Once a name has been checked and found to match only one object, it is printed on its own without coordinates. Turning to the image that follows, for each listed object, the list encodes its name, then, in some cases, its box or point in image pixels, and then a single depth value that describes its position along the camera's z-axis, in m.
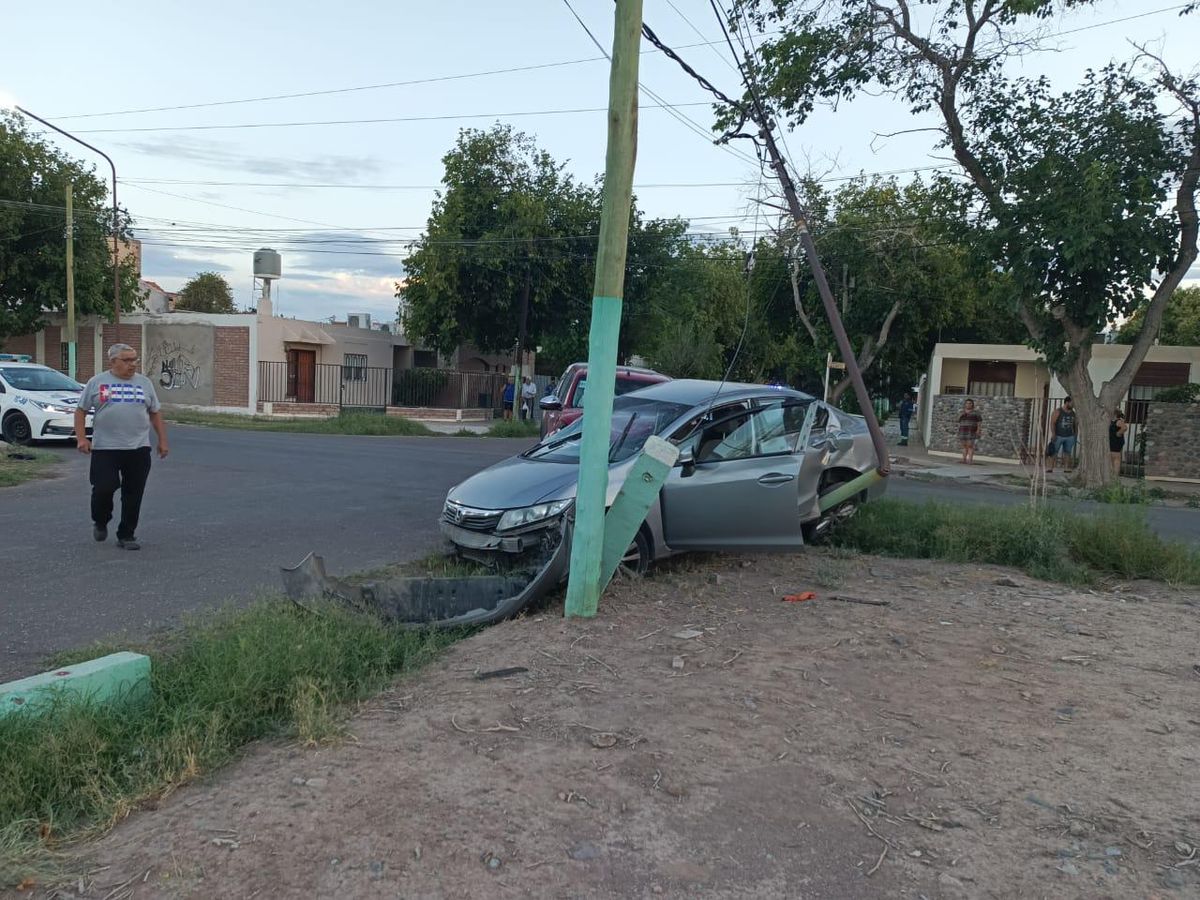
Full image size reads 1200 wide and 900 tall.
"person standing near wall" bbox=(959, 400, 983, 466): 22.98
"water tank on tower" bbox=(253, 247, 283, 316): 34.25
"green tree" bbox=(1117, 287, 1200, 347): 43.69
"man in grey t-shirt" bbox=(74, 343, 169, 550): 7.77
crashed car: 6.82
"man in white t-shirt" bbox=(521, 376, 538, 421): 31.64
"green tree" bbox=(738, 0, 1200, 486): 15.60
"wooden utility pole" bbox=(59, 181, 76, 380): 26.80
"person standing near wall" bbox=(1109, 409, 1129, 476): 19.58
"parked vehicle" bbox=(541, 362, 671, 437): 14.54
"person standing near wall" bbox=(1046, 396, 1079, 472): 20.33
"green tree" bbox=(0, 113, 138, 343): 29.77
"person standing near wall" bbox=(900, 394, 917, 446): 30.94
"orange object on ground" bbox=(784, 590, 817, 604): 6.43
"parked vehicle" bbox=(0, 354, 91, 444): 16.92
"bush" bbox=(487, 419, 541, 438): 27.50
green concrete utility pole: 5.34
